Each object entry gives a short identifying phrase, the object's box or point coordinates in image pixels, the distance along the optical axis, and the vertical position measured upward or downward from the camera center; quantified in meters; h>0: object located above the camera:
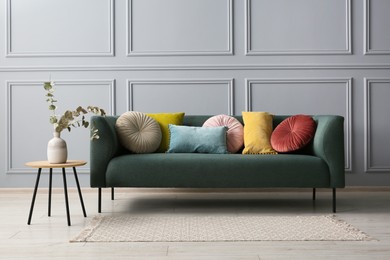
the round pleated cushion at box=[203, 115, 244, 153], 3.95 +0.03
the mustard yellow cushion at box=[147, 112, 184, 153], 4.00 +0.09
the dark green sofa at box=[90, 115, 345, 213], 3.46 -0.26
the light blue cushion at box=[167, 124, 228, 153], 3.81 -0.06
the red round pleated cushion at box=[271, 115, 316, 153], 3.69 -0.02
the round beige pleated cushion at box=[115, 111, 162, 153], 3.77 +0.01
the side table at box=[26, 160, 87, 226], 3.13 -0.20
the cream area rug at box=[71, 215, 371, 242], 2.74 -0.57
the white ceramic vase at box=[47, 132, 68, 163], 3.27 -0.12
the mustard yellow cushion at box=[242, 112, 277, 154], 3.84 -0.01
